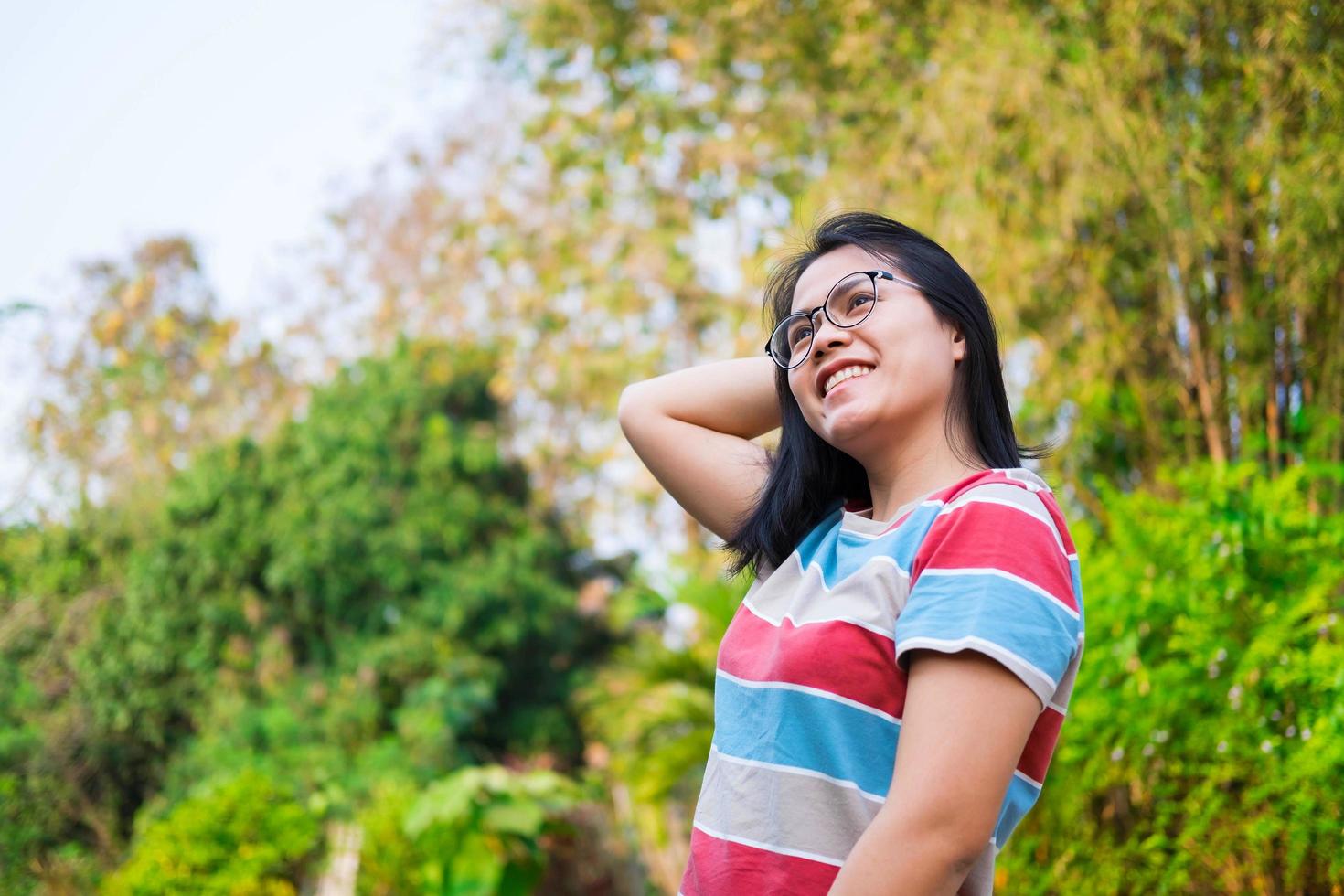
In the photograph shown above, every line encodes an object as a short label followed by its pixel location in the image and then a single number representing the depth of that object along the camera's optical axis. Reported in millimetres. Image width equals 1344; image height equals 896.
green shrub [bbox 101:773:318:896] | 5684
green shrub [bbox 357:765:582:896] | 6281
